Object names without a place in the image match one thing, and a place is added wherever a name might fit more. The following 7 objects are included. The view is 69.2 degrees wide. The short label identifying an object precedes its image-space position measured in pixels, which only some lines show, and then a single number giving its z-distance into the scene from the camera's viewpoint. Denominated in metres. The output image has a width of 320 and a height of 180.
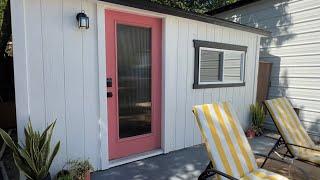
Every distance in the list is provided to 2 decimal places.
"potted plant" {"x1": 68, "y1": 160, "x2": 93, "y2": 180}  2.94
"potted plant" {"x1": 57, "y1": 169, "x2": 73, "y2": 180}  2.78
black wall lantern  3.15
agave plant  2.52
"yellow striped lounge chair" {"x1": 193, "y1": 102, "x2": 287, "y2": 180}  2.53
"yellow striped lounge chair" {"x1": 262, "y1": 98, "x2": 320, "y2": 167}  3.24
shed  2.97
